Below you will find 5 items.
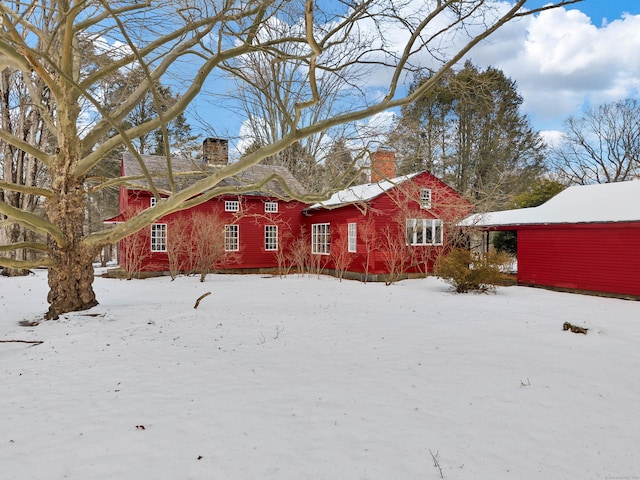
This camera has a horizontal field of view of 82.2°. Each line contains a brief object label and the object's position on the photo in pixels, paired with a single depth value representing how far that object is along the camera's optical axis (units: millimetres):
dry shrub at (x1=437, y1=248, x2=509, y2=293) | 11656
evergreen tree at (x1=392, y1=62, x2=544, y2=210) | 25609
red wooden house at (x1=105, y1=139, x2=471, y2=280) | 15438
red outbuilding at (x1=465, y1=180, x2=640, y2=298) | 11141
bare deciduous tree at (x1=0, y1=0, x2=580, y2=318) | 5555
